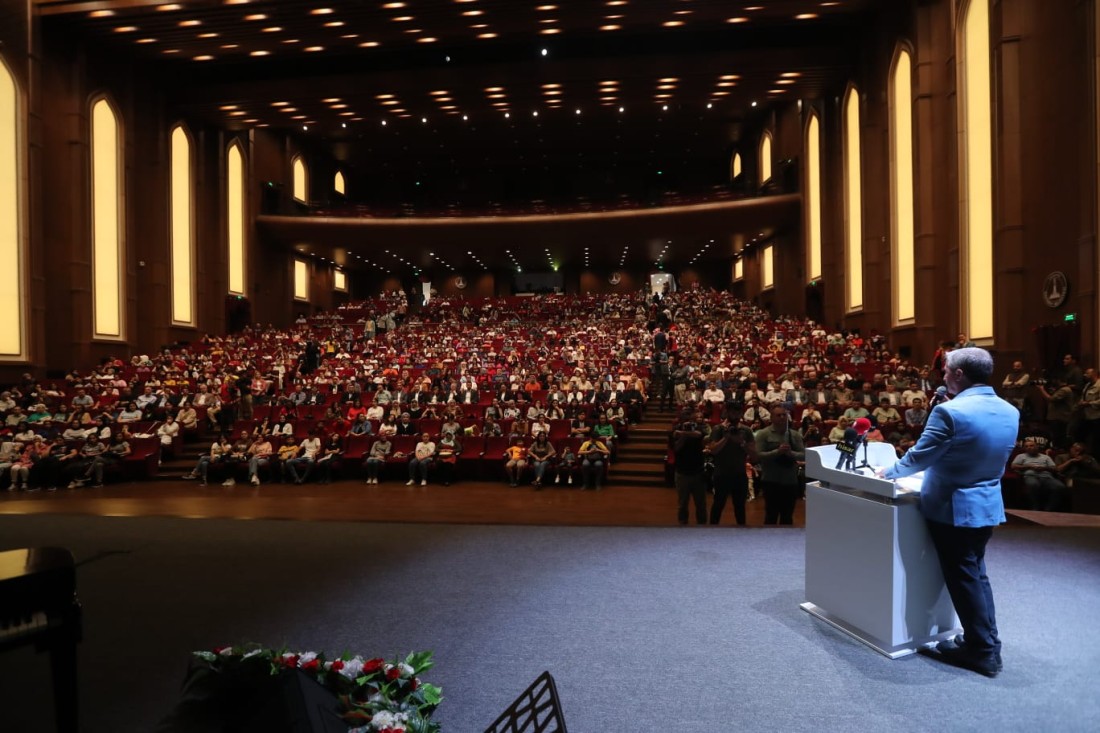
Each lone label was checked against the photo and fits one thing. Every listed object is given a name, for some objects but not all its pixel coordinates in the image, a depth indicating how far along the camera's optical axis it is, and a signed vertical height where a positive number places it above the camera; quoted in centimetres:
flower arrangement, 205 -112
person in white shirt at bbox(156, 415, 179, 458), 1062 -117
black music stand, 116 -75
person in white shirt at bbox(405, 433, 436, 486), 924 -148
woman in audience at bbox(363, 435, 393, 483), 941 -146
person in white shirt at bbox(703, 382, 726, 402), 1066 -63
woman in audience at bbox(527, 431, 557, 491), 882 -139
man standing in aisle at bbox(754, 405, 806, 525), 514 -91
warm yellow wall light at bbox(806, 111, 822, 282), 1838 +490
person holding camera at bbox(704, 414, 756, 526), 522 -90
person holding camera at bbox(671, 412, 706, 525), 539 -101
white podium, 266 -96
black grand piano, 201 -85
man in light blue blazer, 253 -56
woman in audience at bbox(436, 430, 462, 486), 927 -144
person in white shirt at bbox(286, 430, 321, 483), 939 -148
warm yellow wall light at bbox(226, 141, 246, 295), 2047 +522
